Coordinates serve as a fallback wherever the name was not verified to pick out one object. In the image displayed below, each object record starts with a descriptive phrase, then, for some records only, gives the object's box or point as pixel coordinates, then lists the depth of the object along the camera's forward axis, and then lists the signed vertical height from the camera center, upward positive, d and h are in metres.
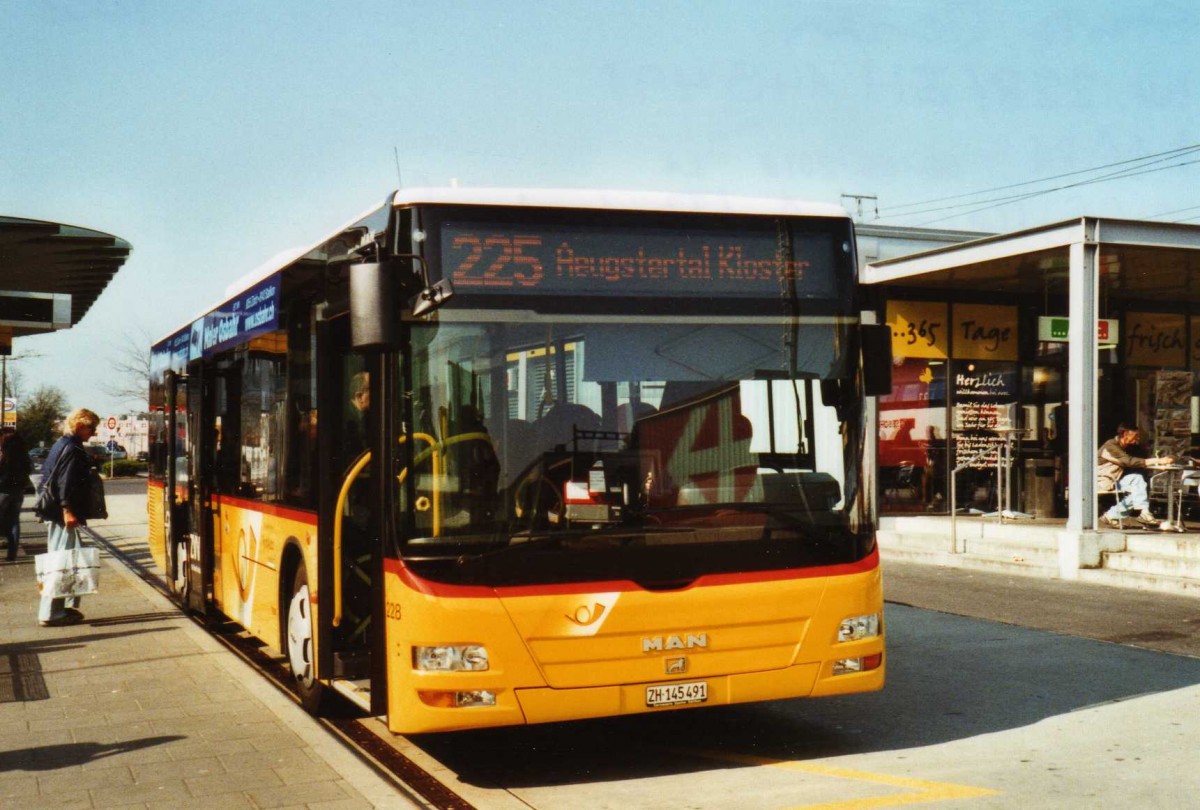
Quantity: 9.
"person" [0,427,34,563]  18.59 -0.93
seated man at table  15.80 -0.90
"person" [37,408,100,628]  11.70 -0.70
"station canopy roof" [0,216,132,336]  13.81 +1.81
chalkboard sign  19.97 -0.12
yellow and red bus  5.84 -0.22
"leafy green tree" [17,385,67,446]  94.69 -0.37
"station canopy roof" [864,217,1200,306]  15.09 +1.76
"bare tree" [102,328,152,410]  59.28 +0.79
